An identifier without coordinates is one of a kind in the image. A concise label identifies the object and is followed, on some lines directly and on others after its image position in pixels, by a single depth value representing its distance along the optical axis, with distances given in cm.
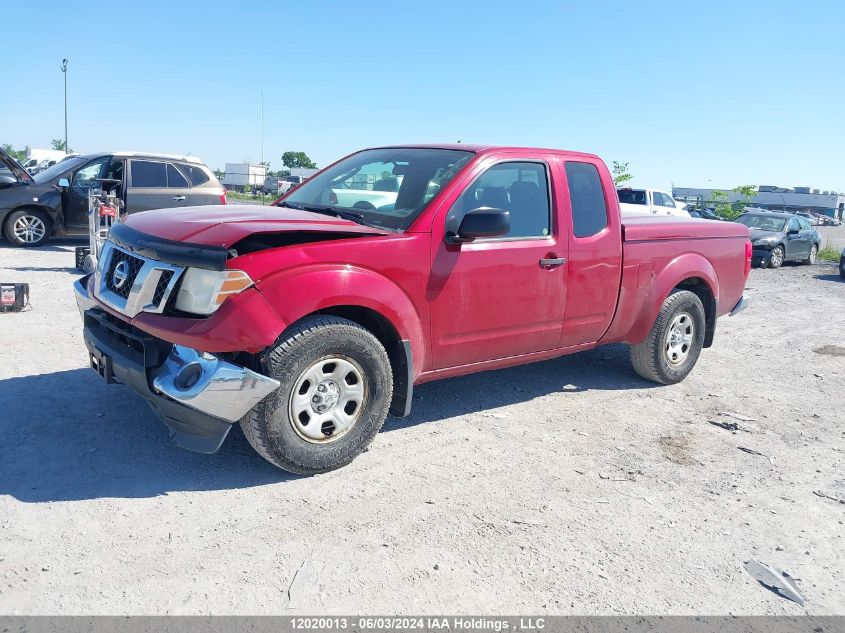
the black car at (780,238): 1791
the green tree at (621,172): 3519
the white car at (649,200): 2036
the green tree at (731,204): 3556
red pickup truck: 344
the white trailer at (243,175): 4759
